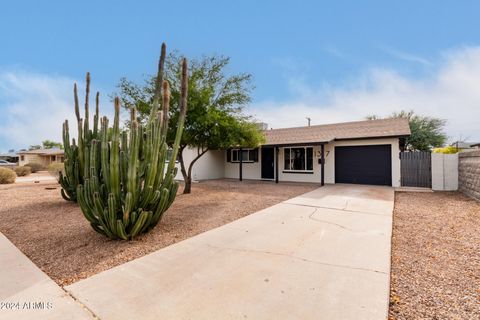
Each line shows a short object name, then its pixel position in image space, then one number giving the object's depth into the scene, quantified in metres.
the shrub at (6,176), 15.27
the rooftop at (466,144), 21.87
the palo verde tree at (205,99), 9.48
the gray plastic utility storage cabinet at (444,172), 11.40
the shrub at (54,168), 17.57
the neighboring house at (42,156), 34.53
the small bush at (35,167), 27.33
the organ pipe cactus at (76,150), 7.97
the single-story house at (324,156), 12.98
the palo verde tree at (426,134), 21.67
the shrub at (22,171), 22.06
